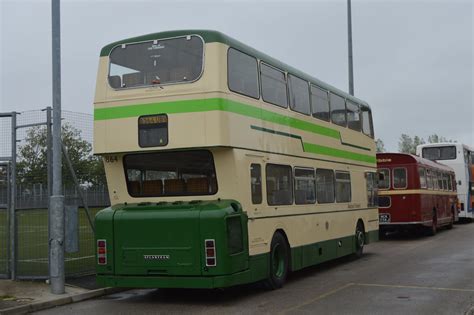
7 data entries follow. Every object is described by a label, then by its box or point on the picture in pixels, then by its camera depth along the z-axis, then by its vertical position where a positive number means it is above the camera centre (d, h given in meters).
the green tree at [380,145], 75.09 +6.98
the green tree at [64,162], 11.66 +1.02
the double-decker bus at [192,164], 9.63 +0.72
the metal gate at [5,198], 11.54 +0.25
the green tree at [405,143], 82.09 +7.65
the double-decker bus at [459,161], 31.53 +1.90
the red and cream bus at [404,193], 21.55 +0.24
